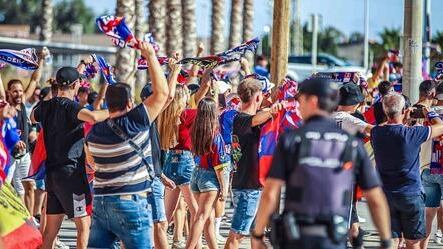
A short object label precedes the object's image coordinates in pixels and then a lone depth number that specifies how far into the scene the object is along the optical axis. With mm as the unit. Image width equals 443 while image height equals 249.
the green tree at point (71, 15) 117438
